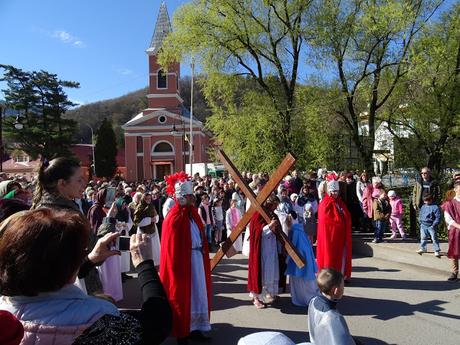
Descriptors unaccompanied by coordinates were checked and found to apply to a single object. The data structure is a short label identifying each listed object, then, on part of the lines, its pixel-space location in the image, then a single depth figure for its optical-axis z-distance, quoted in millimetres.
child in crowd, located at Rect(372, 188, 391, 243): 10461
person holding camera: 1579
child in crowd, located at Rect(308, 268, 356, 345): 3078
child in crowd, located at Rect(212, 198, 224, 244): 12922
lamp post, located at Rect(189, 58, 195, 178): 20675
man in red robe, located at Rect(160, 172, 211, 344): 4997
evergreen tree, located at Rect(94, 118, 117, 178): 59009
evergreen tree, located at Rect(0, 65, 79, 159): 41531
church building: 54438
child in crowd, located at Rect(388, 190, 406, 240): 11031
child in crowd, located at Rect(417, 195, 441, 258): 8670
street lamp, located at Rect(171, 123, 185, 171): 53188
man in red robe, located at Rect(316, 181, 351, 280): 7316
